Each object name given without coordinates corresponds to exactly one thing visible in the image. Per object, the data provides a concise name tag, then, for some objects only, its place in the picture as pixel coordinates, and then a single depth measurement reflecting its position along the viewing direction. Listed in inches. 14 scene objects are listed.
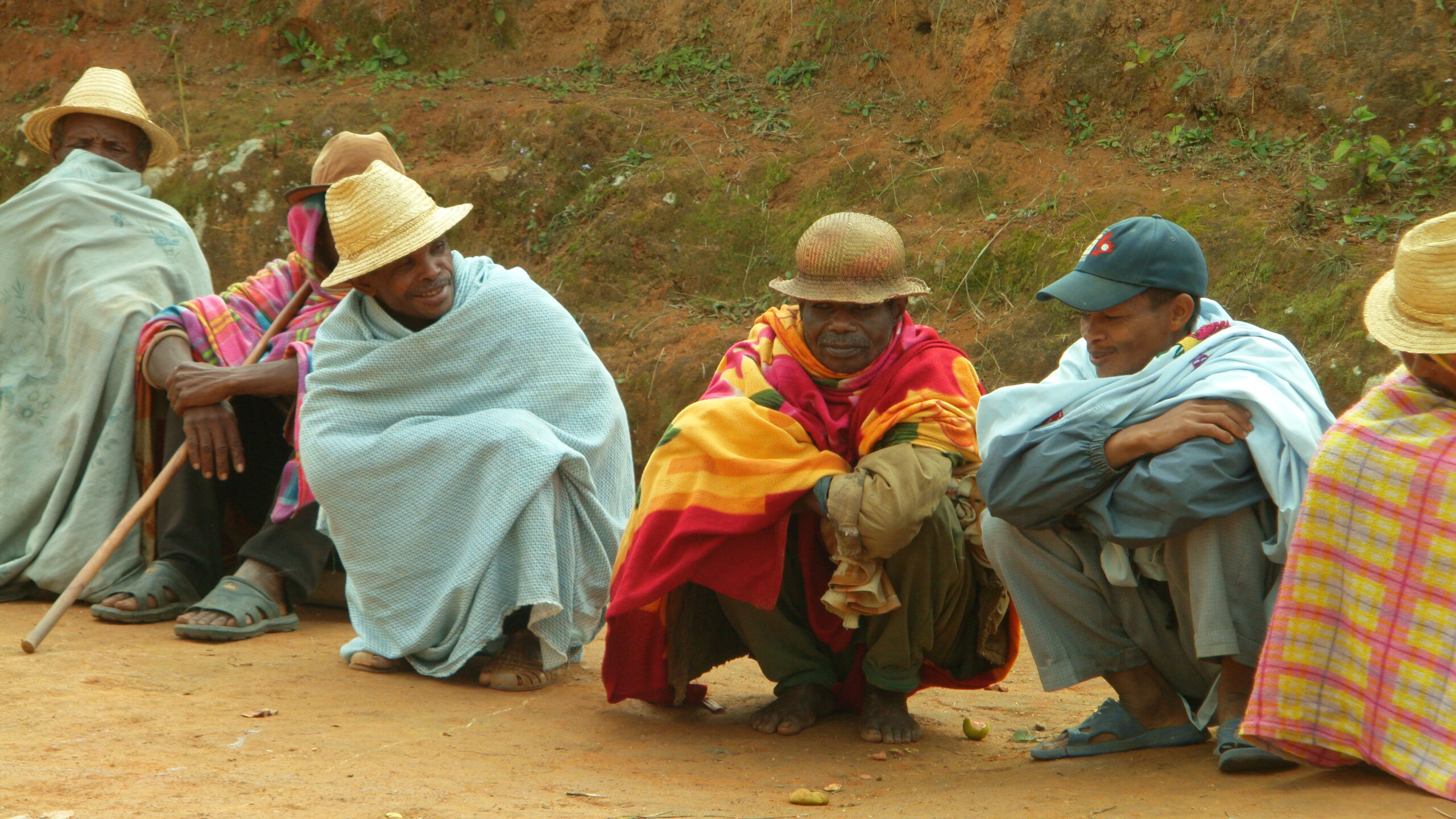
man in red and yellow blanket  274.5
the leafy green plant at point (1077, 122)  602.2
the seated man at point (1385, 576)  210.5
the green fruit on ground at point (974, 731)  298.7
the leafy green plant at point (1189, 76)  574.2
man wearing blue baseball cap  240.8
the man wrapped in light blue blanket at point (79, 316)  425.4
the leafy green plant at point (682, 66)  716.7
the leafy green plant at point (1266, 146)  549.0
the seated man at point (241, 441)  390.0
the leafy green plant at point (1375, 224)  500.7
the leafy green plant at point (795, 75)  687.1
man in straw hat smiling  331.3
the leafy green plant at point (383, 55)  769.6
